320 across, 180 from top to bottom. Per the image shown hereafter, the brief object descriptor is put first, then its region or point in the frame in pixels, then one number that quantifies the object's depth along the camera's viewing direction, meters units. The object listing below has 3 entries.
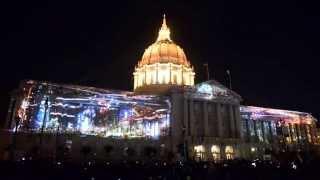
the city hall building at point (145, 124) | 55.78
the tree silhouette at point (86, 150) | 53.68
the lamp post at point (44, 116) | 54.89
